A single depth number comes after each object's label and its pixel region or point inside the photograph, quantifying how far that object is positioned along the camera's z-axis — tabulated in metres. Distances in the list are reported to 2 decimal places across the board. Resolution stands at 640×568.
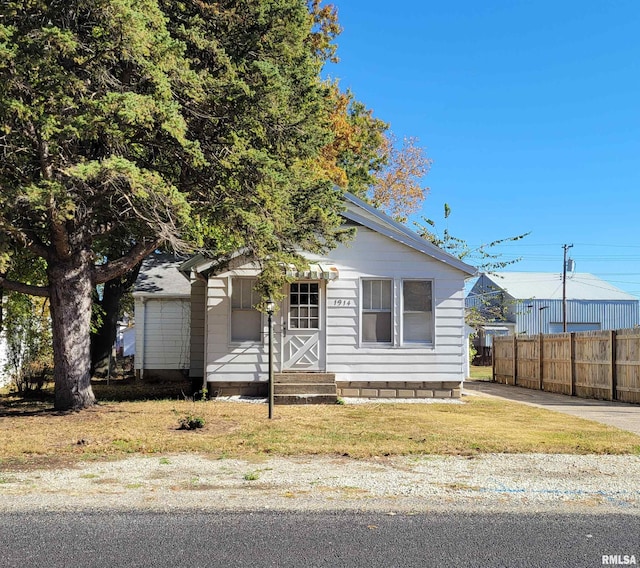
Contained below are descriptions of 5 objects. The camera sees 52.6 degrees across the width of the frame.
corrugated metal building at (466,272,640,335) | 46.00
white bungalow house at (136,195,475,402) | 14.46
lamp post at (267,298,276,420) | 10.94
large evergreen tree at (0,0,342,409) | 8.88
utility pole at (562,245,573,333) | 39.79
